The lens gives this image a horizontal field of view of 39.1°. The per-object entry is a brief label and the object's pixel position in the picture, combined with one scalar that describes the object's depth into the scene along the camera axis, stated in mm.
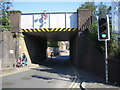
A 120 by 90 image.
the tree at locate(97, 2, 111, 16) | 30484
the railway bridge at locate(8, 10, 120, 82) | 19844
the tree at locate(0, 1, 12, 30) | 18578
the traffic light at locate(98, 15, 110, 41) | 9266
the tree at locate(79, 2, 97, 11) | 37562
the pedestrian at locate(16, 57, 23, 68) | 17780
